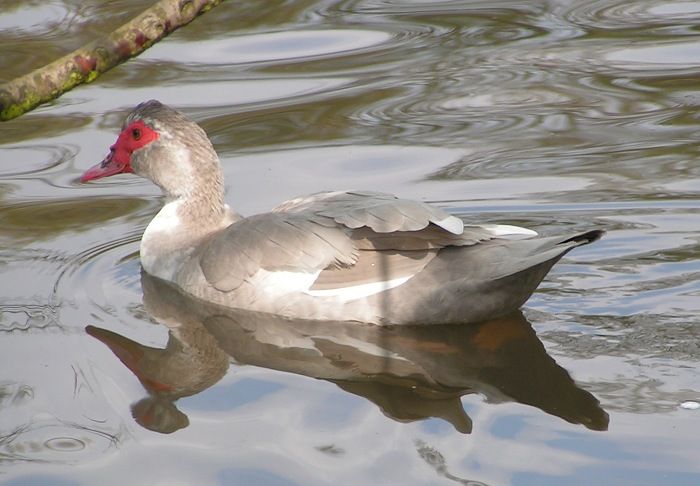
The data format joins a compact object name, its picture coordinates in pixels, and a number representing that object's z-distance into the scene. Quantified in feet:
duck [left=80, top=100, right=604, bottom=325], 42.37
